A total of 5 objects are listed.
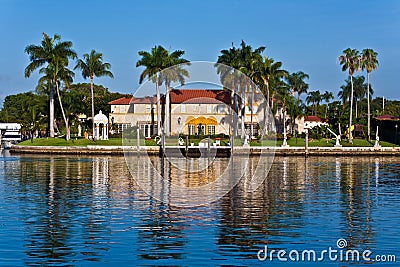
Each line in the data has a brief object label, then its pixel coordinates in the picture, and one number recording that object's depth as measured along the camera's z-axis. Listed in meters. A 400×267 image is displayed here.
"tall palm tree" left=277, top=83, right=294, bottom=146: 119.60
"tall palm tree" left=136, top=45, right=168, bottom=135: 99.81
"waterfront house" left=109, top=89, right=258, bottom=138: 116.00
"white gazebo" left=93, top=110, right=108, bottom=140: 94.06
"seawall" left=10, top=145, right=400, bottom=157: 80.88
